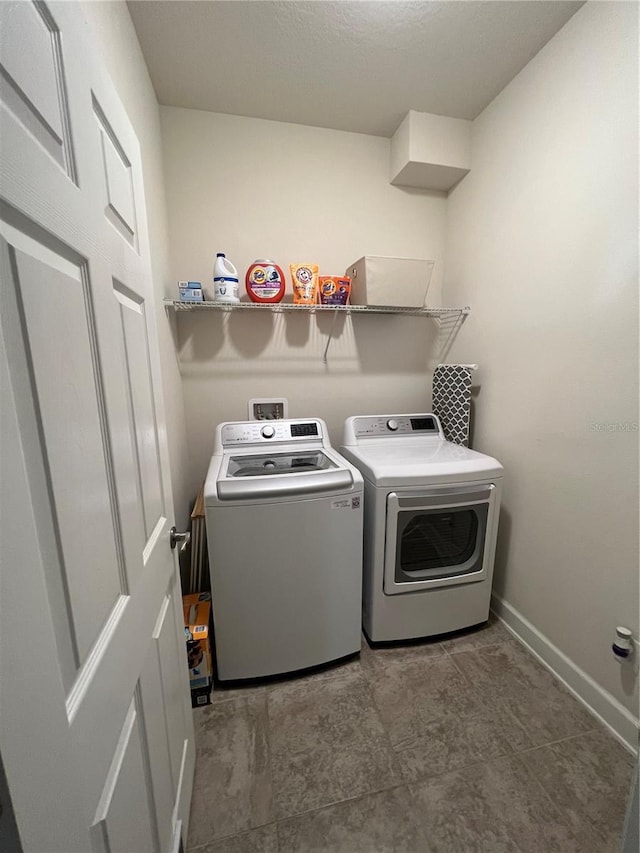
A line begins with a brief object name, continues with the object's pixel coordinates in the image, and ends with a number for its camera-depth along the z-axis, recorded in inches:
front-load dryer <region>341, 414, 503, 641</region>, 60.9
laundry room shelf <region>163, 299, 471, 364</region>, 68.8
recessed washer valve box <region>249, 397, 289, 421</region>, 80.6
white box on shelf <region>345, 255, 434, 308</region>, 72.0
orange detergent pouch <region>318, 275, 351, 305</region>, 76.2
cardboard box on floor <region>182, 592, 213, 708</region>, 55.1
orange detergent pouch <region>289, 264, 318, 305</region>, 73.5
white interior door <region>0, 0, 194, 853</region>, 13.7
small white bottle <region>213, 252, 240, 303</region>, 68.3
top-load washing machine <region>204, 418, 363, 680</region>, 53.2
